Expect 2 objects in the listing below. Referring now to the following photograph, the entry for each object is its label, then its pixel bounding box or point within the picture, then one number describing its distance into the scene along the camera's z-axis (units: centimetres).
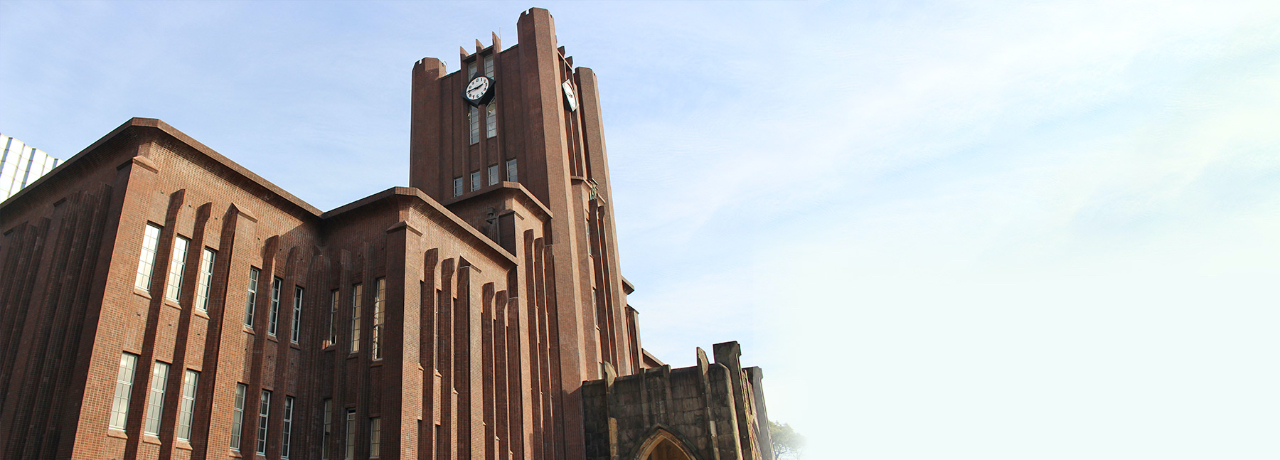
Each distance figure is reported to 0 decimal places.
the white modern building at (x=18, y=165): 7538
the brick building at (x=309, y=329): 1772
